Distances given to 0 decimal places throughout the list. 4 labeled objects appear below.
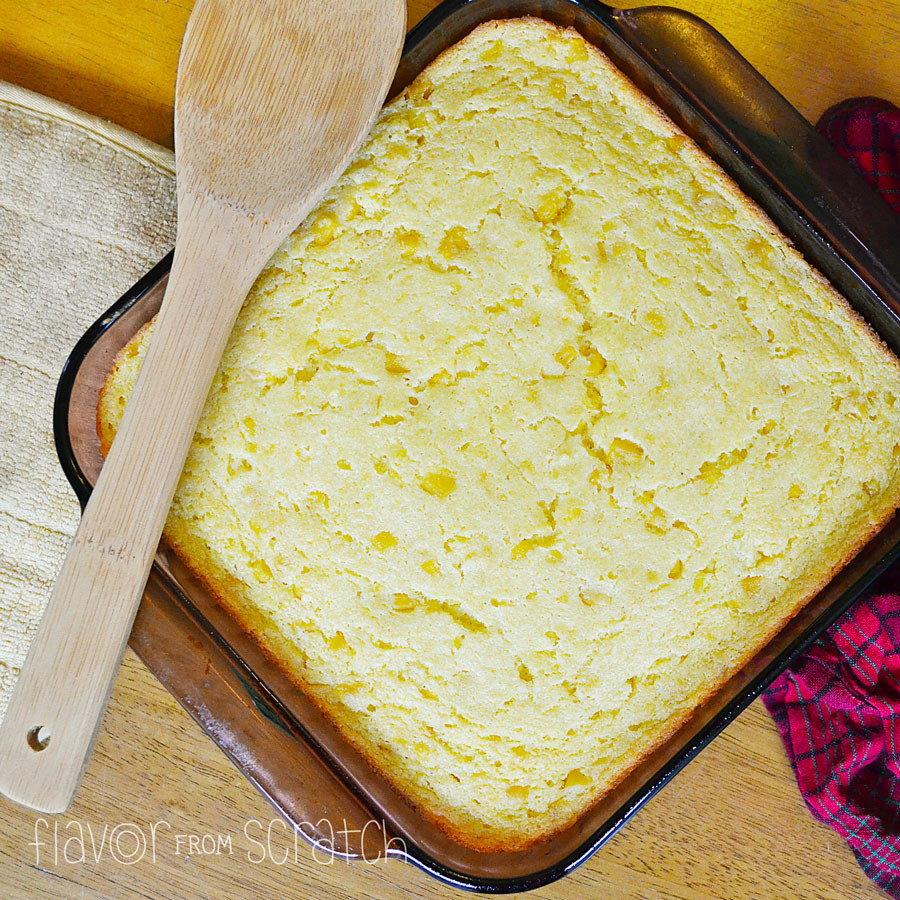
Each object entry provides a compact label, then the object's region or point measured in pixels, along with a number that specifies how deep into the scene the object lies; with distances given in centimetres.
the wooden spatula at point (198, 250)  58
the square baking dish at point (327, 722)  59
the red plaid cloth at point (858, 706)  63
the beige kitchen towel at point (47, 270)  63
